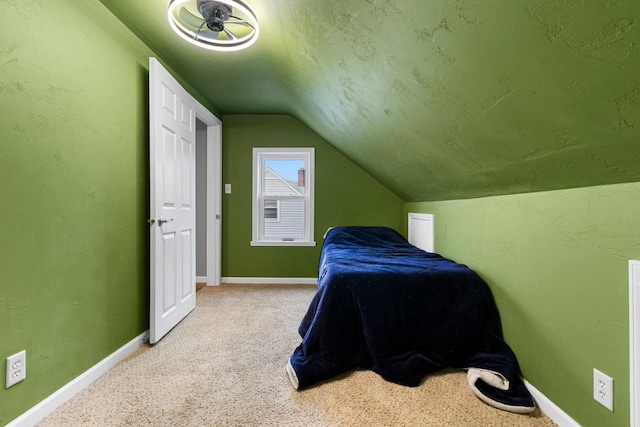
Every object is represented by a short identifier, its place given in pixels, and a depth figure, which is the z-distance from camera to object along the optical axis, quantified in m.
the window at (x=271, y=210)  3.67
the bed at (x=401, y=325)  1.58
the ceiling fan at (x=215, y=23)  1.57
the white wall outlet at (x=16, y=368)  1.14
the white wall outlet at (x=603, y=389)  1.00
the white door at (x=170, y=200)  1.93
